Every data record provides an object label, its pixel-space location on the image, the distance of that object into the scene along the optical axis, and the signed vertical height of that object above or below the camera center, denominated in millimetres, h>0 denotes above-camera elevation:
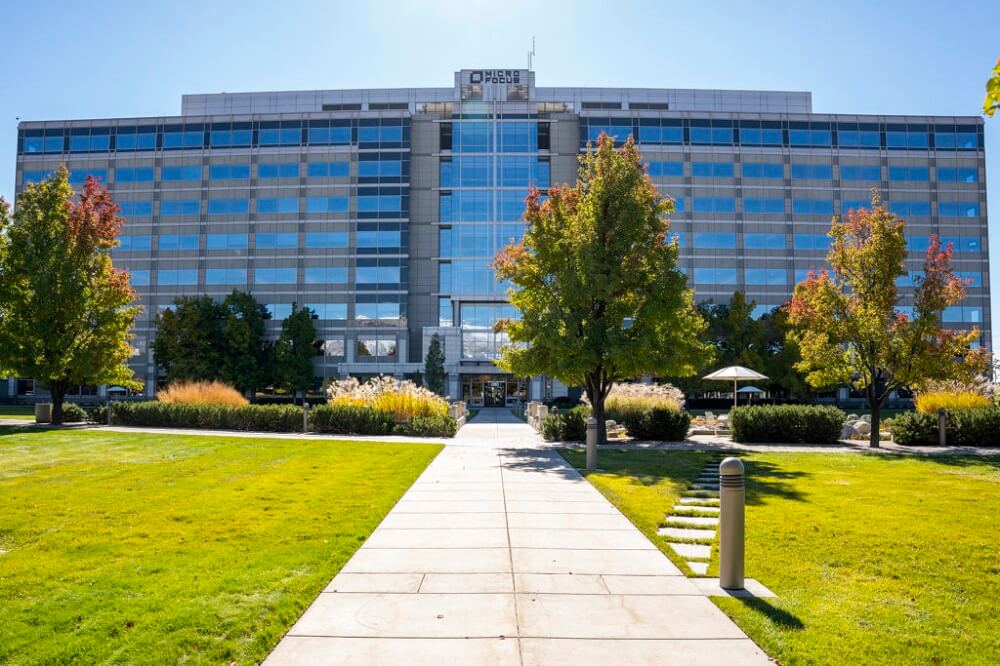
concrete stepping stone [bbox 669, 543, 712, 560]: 7438 -1885
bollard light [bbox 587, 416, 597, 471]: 14680 -1352
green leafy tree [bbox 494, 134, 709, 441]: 20047 +2878
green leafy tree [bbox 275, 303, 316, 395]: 58500 +2235
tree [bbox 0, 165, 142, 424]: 24875 +3091
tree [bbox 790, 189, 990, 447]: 20922 +2116
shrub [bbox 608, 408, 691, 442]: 22516 -1372
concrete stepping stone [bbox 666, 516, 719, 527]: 9133 -1877
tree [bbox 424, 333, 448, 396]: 59812 +932
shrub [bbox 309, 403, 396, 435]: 23594 -1466
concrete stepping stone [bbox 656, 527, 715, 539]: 8406 -1880
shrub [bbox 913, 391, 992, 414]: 22891 -461
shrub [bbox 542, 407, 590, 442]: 22234 -1504
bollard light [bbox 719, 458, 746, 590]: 6172 -1278
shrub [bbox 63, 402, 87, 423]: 27031 -1568
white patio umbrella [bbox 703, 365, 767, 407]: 26484 +405
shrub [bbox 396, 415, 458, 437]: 23516 -1661
